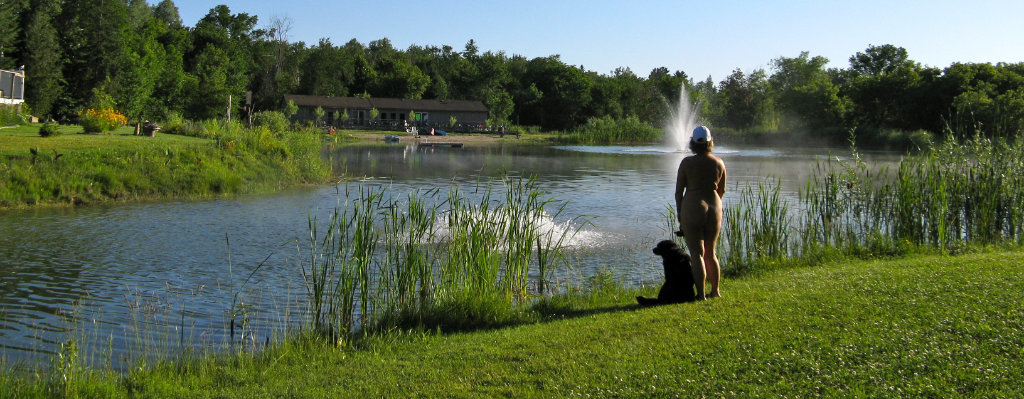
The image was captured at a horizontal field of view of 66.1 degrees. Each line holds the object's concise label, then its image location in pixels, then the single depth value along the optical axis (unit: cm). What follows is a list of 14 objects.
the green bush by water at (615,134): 8644
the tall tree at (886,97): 7694
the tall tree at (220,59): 6675
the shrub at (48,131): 2712
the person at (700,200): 853
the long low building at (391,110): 9488
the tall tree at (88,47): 6081
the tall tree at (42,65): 5250
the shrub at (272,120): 3827
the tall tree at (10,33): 5193
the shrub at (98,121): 3112
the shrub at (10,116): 3077
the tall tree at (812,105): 8656
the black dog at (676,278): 874
